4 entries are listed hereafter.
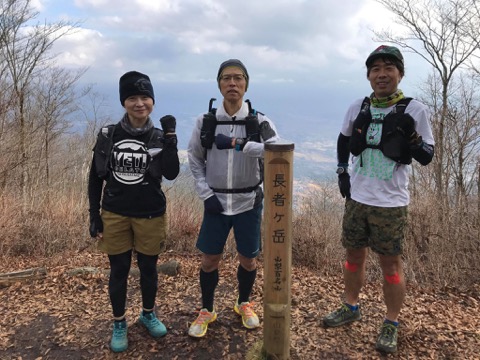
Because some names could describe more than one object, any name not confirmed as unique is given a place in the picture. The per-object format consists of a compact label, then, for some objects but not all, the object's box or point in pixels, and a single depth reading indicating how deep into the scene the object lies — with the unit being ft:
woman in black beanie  9.11
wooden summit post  8.11
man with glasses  9.27
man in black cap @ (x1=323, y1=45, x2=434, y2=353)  9.02
